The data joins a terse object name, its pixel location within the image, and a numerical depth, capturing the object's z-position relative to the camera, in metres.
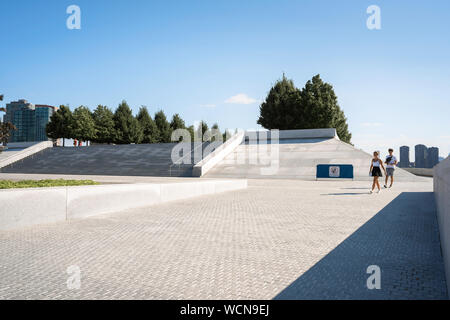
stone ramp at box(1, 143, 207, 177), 26.19
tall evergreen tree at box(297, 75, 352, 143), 45.91
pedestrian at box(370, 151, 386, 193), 12.71
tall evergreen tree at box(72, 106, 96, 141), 50.94
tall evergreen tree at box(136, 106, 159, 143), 57.31
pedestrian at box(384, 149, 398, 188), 15.48
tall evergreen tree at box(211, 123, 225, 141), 68.07
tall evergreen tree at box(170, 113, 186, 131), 62.54
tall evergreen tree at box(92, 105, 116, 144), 52.99
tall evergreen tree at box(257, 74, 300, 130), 49.59
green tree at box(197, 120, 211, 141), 68.14
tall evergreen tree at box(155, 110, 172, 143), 59.92
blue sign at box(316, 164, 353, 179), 20.48
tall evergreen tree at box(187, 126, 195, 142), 66.69
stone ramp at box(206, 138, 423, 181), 22.73
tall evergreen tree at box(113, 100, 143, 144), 53.50
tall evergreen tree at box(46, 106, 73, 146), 51.94
